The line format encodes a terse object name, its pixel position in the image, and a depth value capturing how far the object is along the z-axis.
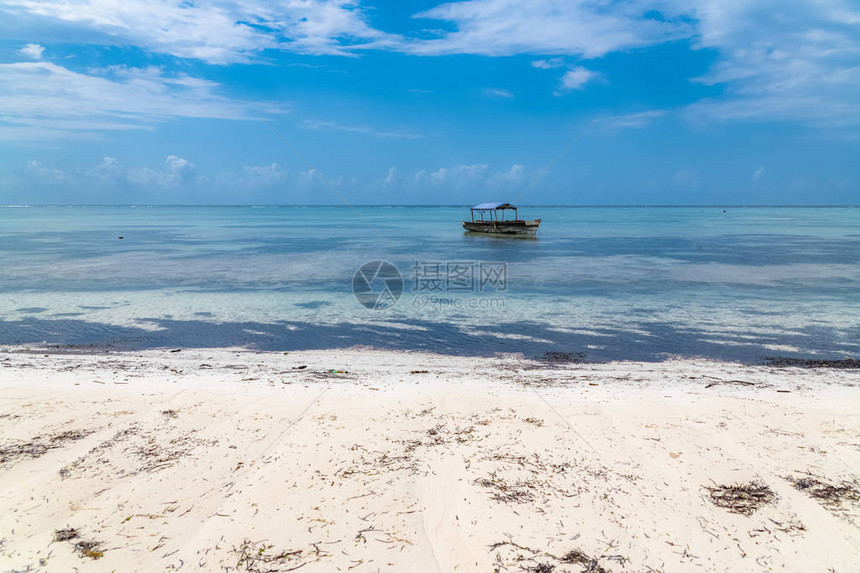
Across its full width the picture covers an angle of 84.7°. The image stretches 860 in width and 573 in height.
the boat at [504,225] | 47.01
